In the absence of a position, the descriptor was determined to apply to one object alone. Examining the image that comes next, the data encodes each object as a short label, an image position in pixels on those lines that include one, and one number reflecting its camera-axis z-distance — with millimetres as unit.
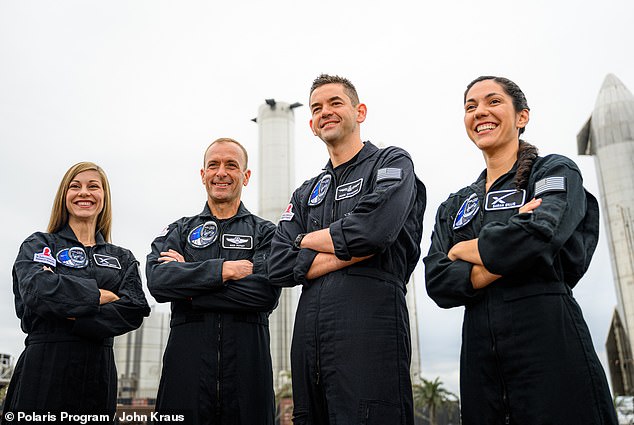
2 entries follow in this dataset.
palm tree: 43888
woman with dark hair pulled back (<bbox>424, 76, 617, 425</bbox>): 2615
